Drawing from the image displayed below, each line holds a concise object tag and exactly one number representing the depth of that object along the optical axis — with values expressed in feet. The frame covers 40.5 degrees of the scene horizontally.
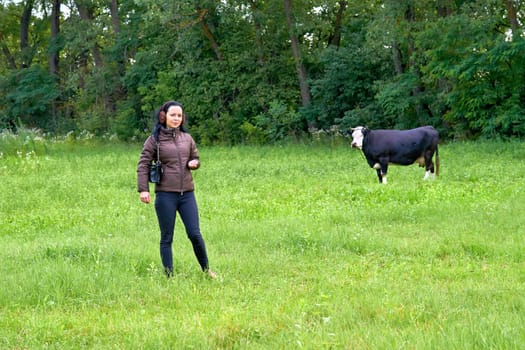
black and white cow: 55.77
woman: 26.16
